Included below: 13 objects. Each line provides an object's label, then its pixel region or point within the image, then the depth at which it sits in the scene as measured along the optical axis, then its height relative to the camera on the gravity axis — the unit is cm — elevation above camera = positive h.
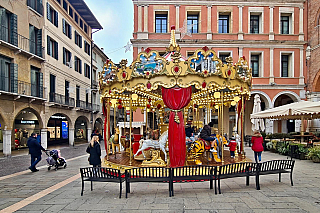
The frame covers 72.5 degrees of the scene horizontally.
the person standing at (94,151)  792 -165
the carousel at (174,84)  744 +80
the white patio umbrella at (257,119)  1803 -106
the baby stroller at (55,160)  992 -248
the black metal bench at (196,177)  599 -197
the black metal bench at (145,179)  596 -200
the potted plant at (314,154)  1061 -236
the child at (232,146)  1013 -185
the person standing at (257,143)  1020 -172
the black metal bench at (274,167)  644 -189
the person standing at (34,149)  951 -187
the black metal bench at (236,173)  621 -196
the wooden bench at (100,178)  600 -201
